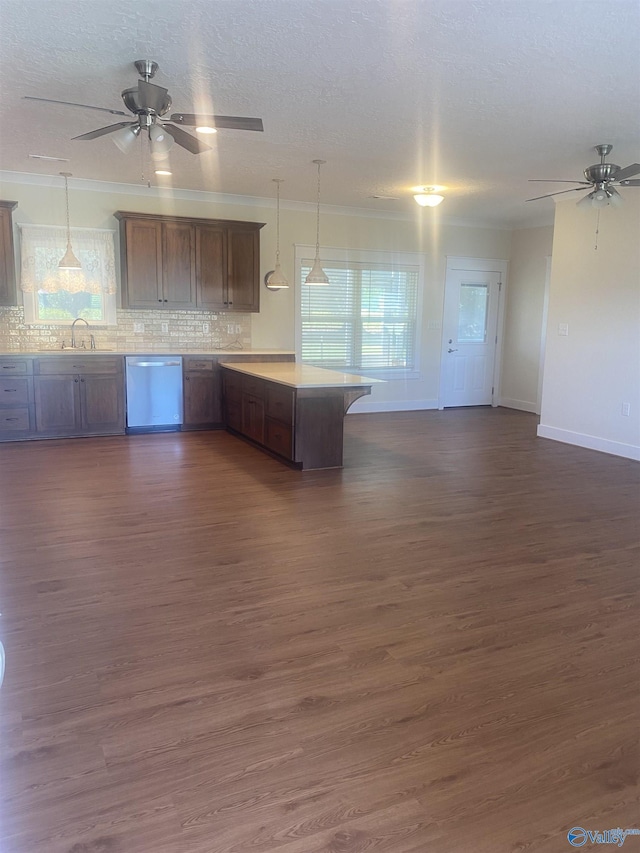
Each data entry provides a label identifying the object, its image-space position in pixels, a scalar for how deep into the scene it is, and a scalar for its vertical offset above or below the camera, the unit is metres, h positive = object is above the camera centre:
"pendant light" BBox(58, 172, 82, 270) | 6.04 +0.67
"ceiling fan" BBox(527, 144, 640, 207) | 4.82 +1.26
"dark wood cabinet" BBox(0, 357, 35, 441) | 6.10 -0.72
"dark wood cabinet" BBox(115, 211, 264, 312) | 6.77 +0.80
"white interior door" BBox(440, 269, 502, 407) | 8.91 +0.04
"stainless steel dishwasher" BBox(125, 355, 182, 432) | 6.61 -0.68
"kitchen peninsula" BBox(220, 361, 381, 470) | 5.10 -0.68
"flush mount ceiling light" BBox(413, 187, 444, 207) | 6.15 +1.41
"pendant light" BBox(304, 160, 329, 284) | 5.99 +0.57
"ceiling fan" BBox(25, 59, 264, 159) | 3.33 +1.18
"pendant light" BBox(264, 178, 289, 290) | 6.71 +0.58
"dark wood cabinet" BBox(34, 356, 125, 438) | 6.27 -0.71
